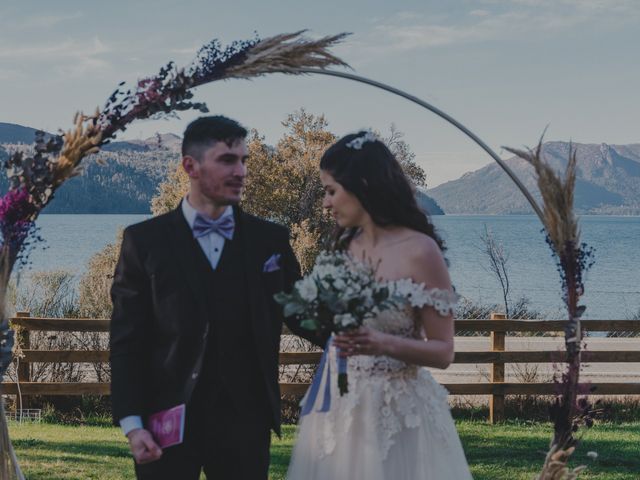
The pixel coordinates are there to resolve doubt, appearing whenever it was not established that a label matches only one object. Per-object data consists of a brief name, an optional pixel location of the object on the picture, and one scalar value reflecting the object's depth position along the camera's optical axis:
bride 3.69
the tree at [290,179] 23.44
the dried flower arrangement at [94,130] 4.11
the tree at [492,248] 23.25
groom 3.71
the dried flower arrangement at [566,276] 4.31
